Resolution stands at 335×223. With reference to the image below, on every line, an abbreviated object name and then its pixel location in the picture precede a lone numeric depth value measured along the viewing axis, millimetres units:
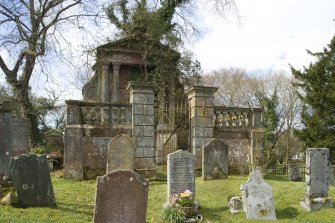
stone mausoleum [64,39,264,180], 11836
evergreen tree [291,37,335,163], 22844
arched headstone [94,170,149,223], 6188
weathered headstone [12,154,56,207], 8336
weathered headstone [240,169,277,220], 8125
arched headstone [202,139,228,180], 10734
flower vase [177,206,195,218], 7923
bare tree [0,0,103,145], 19172
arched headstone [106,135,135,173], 10875
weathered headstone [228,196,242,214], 8367
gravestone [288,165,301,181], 13930
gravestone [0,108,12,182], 8930
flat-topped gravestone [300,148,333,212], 8555
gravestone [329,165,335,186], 14453
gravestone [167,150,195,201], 8630
